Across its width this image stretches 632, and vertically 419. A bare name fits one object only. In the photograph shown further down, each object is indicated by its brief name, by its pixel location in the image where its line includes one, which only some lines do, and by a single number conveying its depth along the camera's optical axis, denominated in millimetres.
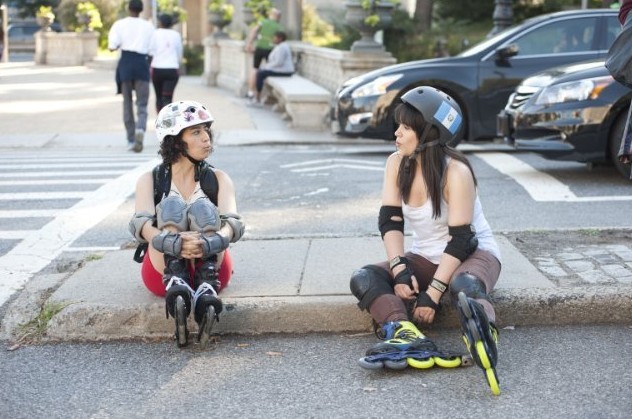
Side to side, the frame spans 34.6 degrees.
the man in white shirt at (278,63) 19875
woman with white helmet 4918
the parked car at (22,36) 44781
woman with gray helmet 4672
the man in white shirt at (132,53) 13312
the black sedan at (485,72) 12594
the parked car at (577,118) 9750
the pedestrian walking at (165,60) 14617
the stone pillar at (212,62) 26656
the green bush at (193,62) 33844
